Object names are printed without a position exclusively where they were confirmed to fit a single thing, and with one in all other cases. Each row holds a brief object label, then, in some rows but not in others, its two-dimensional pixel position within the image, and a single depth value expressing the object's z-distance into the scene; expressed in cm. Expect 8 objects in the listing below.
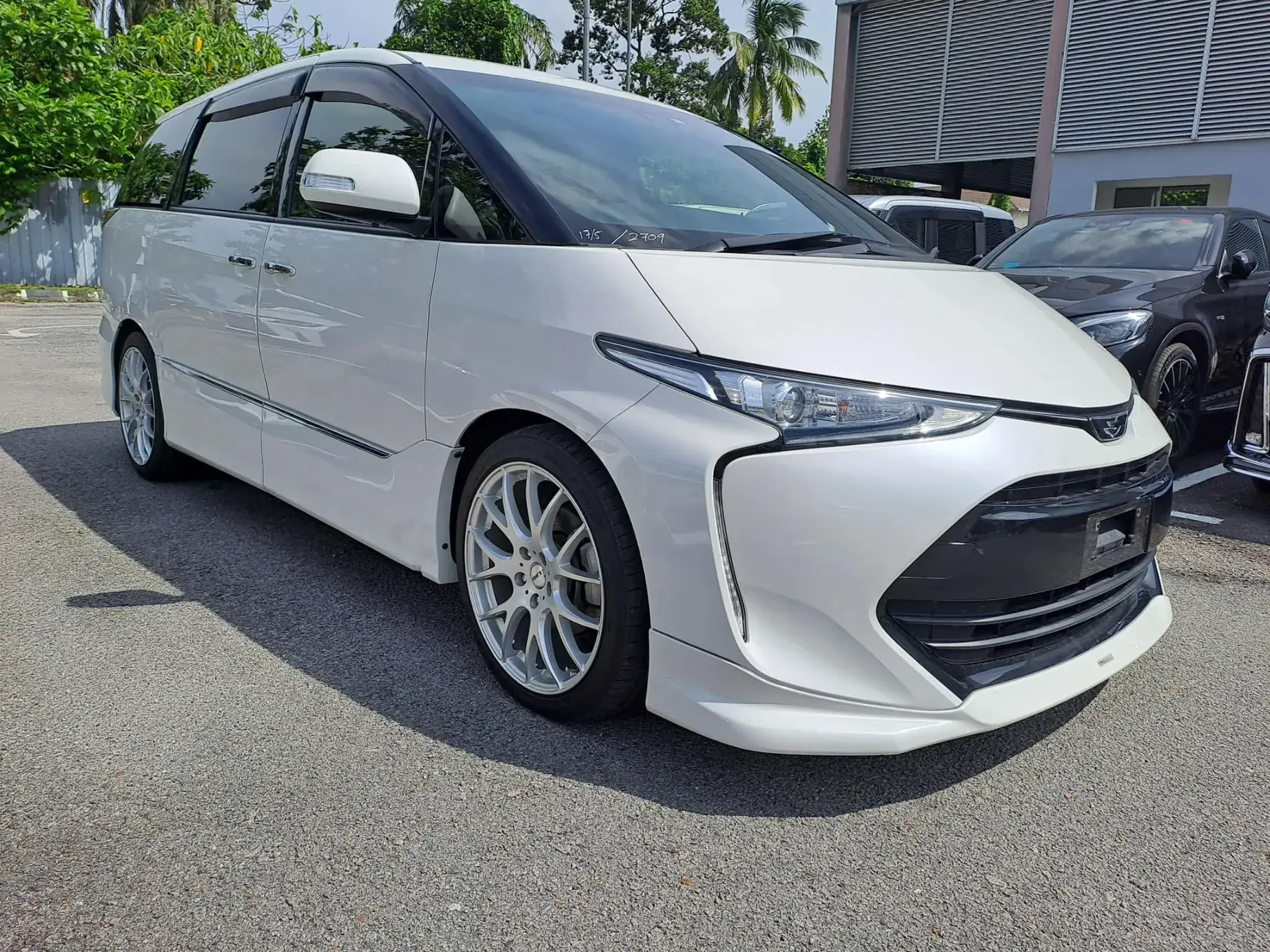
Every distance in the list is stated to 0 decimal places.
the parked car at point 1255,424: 454
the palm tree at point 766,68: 3288
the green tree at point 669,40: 3975
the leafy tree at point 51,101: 1608
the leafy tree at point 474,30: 3975
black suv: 530
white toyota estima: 217
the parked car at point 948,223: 1091
